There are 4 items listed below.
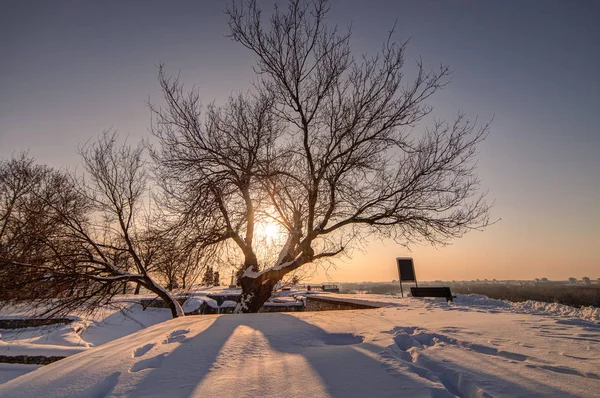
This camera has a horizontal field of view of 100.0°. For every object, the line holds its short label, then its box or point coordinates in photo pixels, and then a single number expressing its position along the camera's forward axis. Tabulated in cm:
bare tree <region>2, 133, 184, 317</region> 547
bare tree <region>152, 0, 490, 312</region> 602
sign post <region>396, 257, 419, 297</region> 1289
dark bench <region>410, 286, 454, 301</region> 1014
